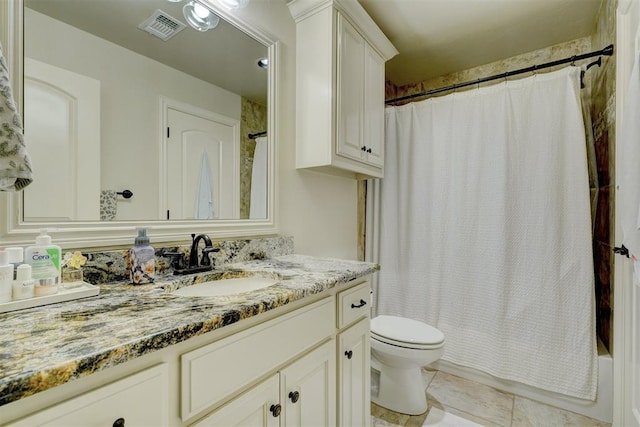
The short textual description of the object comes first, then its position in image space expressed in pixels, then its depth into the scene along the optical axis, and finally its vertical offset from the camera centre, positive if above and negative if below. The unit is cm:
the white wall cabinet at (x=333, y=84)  154 +70
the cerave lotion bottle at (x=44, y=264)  72 -12
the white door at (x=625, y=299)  125 -36
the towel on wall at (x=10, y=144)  62 +15
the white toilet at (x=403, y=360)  157 -76
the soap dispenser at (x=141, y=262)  92 -14
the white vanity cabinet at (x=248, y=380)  49 -36
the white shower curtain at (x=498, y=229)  168 -8
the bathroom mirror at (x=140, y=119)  90 +35
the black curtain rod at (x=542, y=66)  155 +87
